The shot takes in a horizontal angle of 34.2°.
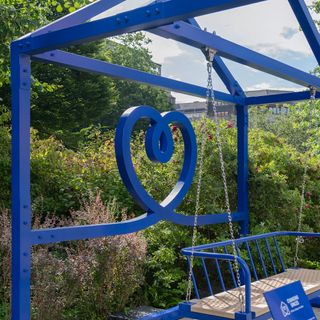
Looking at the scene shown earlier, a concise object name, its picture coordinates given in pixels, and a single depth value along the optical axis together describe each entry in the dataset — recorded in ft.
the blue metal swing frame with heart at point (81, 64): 8.41
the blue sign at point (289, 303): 10.56
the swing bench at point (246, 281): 11.94
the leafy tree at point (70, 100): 58.08
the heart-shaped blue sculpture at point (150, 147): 12.92
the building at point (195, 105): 183.01
